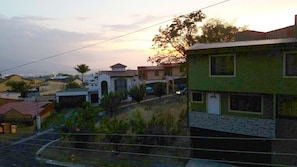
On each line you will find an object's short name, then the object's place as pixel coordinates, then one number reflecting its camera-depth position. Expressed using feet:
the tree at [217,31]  60.34
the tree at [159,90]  82.50
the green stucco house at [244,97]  31.90
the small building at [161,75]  101.43
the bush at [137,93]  77.18
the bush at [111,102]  67.52
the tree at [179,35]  59.61
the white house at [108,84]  86.76
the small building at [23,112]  65.77
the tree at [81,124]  45.17
